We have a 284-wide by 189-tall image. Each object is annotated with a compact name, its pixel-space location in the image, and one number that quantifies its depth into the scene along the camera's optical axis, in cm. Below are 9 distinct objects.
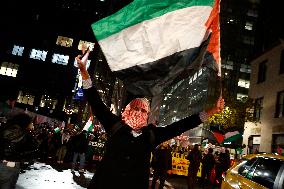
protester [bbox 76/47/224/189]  344
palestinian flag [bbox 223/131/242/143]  1907
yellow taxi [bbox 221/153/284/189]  624
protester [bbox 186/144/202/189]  1532
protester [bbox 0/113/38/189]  636
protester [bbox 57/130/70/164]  2055
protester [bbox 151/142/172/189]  1330
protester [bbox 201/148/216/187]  1852
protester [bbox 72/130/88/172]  1661
